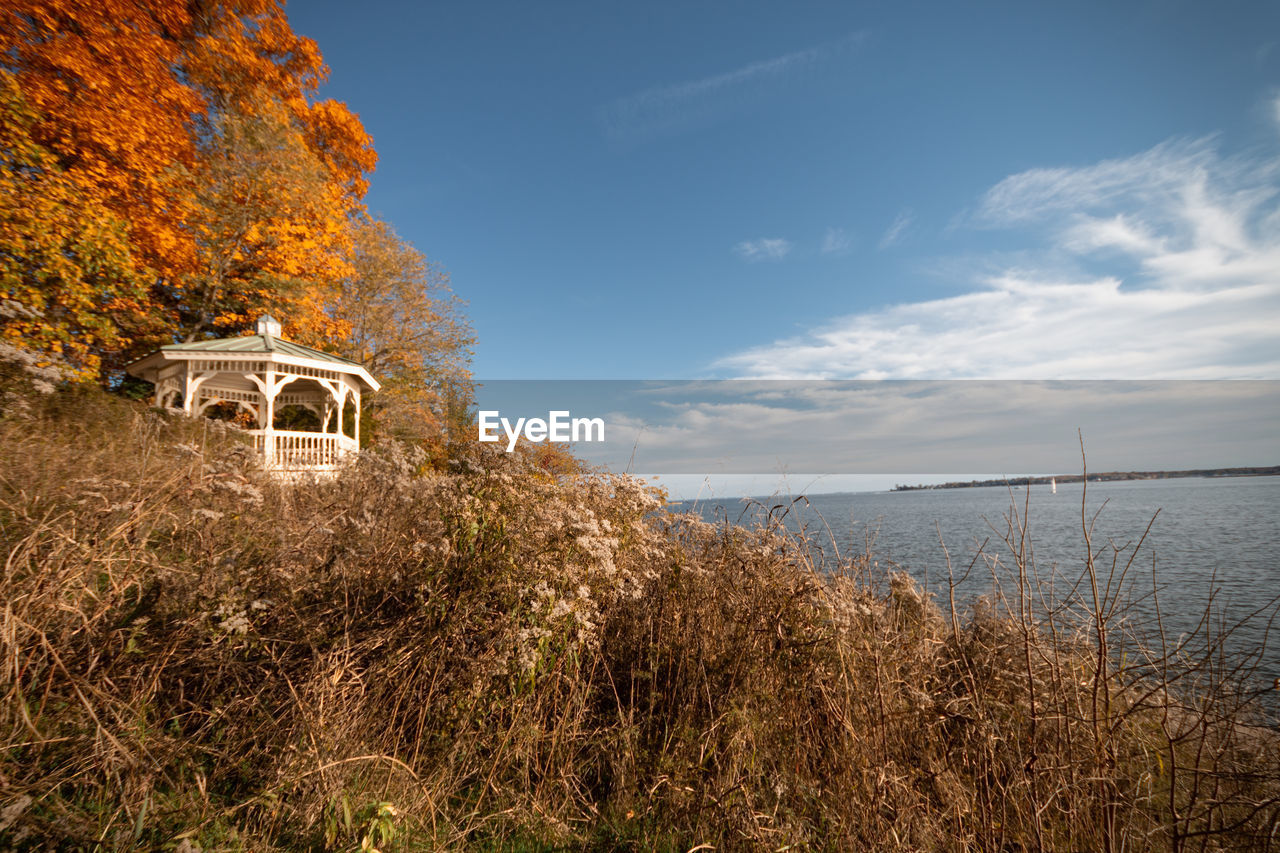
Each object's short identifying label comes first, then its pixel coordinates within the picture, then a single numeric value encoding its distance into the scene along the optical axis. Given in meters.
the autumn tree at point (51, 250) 9.36
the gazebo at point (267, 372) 13.14
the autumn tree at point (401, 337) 21.36
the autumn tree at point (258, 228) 15.71
